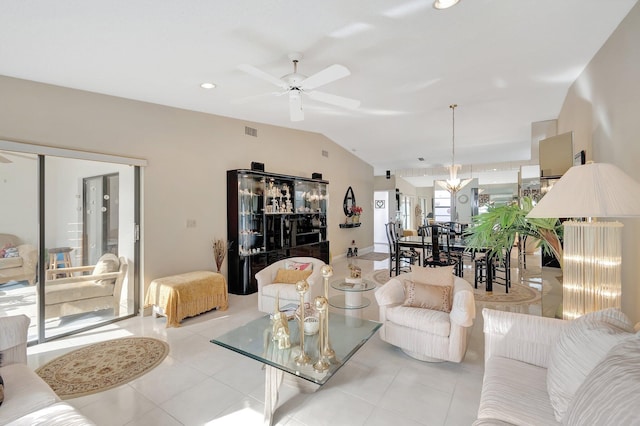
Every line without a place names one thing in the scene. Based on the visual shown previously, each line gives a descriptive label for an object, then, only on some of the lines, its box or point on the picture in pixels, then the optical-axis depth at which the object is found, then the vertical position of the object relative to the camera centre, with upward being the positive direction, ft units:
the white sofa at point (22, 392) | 4.50 -3.03
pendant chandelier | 19.72 +2.10
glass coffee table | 6.02 -3.12
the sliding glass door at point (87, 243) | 10.81 -1.07
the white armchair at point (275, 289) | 11.72 -3.09
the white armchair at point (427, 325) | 8.04 -3.26
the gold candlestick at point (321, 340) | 5.92 -2.86
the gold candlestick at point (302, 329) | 6.18 -2.62
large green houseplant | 8.34 -0.52
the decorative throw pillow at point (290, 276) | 12.48 -2.66
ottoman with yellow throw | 11.66 -3.37
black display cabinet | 16.02 -0.48
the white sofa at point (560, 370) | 3.26 -2.40
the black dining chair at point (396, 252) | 18.95 -2.69
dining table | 15.69 -2.02
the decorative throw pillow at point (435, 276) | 9.45 -2.09
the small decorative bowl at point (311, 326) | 7.48 -2.86
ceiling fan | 7.95 +3.90
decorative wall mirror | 26.17 +0.99
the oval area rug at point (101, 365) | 7.74 -4.42
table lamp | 5.28 -0.40
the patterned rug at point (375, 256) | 26.27 -4.02
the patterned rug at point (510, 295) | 14.27 -4.32
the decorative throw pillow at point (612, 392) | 2.95 -1.99
